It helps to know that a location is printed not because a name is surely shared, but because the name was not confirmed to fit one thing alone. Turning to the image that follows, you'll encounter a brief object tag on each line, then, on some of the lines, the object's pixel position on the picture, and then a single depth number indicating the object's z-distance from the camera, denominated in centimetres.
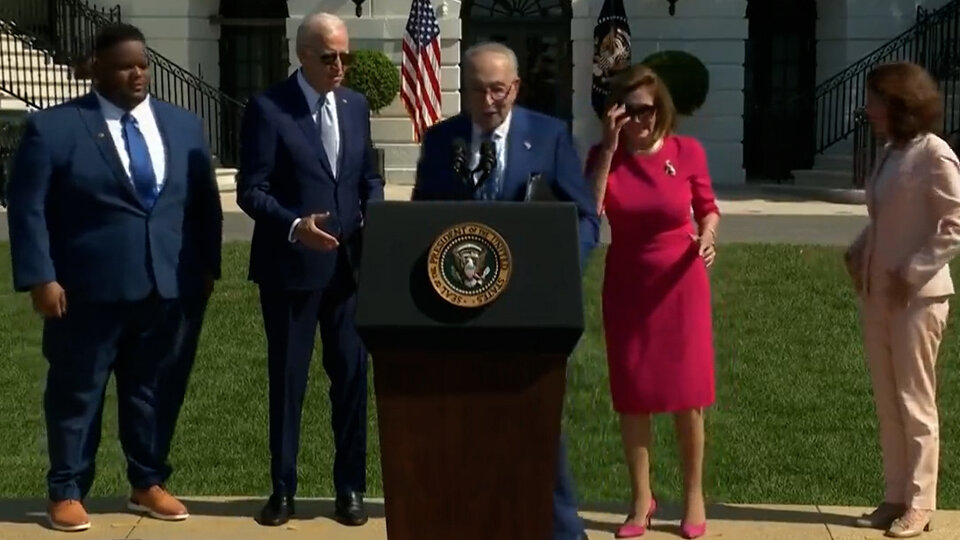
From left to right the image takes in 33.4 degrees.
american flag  2069
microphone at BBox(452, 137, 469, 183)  508
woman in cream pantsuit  570
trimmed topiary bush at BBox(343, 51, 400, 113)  2175
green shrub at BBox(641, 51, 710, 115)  2202
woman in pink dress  576
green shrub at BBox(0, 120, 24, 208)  1864
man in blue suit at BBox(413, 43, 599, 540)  509
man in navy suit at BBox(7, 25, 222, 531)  573
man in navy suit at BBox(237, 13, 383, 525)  578
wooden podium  452
